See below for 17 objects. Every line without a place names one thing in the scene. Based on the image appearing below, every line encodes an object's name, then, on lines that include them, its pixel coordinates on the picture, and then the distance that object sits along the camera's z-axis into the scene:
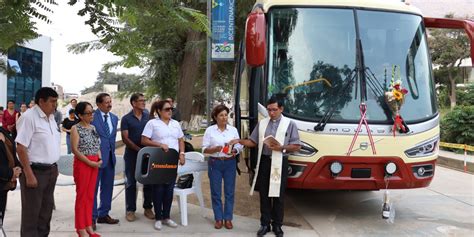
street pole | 9.95
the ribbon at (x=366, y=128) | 5.66
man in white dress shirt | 4.27
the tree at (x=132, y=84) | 18.50
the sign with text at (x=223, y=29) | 9.73
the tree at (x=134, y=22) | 3.04
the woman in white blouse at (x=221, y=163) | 5.73
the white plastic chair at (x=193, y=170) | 6.00
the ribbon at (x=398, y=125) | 5.68
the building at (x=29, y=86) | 28.62
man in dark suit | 5.61
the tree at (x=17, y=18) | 3.05
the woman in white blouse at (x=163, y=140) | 5.69
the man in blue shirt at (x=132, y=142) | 6.06
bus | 5.68
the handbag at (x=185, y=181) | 6.25
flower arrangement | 5.70
